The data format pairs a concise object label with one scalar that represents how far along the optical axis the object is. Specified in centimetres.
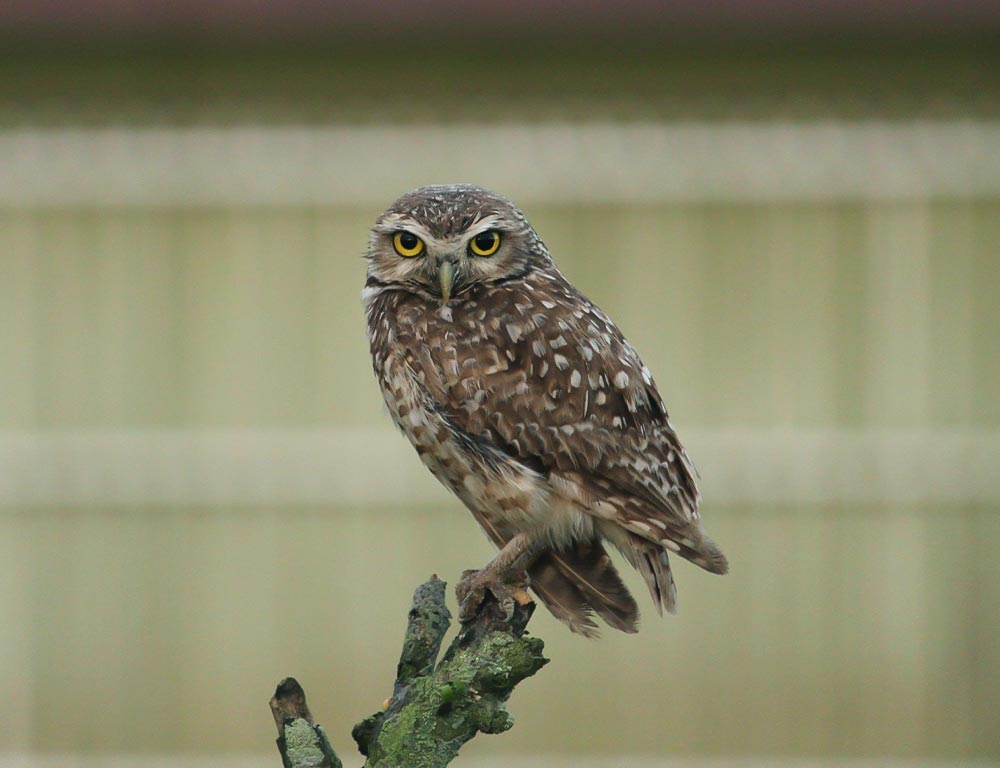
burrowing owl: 891
